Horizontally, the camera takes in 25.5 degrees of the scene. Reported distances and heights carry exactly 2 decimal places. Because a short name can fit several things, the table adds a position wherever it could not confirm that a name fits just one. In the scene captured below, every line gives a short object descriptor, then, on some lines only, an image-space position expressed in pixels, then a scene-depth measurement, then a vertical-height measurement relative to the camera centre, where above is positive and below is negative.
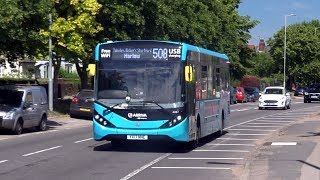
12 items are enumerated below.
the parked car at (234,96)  64.06 -0.50
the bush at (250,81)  94.71 +1.29
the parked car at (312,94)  68.81 -0.35
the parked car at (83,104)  37.00 -0.69
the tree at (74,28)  37.47 +3.37
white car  50.06 -0.54
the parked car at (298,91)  97.06 -0.15
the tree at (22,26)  25.98 +2.52
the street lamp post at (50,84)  36.78 +0.37
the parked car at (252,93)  73.19 -0.26
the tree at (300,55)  98.94 +5.11
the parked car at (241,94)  68.33 -0.34
